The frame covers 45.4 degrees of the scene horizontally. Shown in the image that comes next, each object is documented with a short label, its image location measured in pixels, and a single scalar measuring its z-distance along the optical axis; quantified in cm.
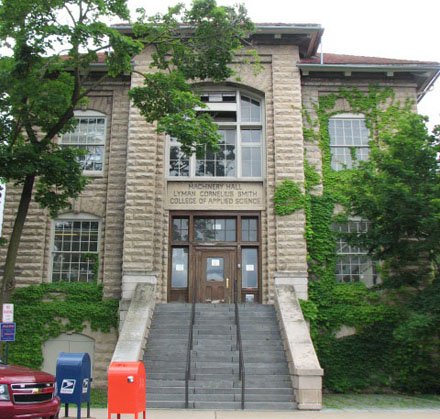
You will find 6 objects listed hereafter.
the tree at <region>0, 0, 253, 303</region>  1216
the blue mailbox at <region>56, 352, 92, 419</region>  933
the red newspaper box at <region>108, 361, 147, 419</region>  842
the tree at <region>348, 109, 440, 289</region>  1385
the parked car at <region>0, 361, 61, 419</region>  805
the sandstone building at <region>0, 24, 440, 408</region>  1683
